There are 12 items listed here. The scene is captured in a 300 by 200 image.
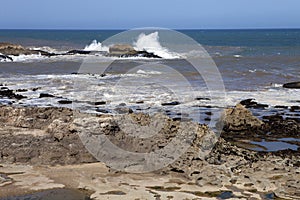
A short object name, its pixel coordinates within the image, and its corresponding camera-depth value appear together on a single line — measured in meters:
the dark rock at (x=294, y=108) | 14.51
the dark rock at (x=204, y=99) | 16.59
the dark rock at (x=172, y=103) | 15.42
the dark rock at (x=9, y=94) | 16.45
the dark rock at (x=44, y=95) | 16.59
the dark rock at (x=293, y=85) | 20.33
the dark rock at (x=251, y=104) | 15.16
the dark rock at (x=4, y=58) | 35.44
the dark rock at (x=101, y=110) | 14.01
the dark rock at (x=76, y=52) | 43.39
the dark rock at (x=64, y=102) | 15.44
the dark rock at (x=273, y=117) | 12.91
